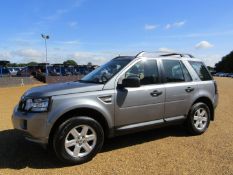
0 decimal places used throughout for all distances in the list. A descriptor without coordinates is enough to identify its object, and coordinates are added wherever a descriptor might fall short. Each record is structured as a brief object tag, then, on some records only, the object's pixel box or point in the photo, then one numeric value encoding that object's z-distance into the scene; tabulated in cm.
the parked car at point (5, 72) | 1884
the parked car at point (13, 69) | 2447
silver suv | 289
